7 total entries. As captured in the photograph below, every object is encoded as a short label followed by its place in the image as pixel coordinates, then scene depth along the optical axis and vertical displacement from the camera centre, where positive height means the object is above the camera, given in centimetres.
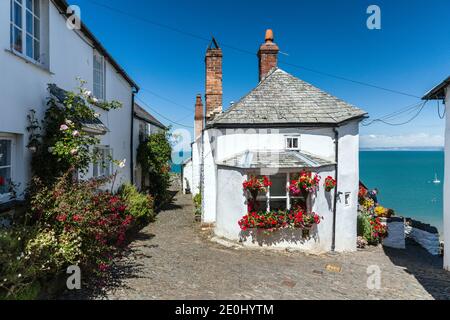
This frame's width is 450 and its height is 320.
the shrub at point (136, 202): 1107 -193
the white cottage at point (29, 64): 542 +230
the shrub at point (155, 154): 1553 +16
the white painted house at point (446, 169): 838 -32
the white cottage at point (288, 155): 1019 +10
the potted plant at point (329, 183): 1026 -95
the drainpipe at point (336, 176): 1077 -72
